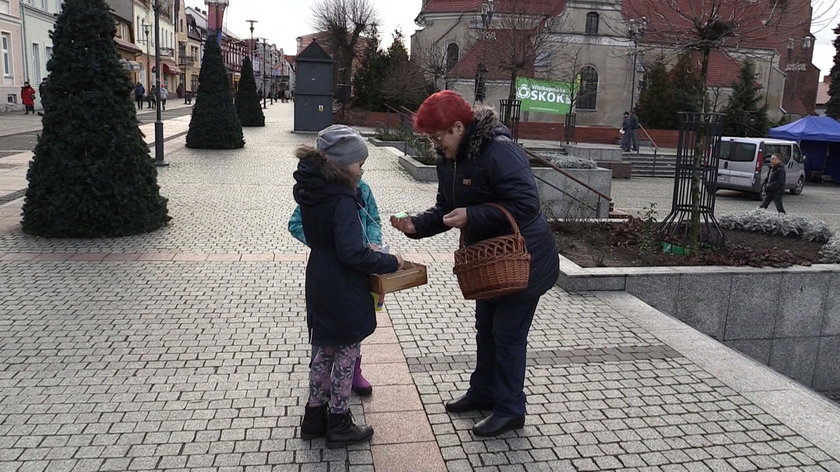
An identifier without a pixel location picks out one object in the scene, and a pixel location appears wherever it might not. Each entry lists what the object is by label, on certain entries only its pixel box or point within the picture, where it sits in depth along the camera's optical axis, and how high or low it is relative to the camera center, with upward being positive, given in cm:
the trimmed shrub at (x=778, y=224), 923 -135
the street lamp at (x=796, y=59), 5681 +579
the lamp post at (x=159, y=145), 1614 -110
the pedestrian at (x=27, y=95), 3231 -12
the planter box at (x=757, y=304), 704 -186
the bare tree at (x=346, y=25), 4697 +555
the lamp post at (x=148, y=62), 5603 +311
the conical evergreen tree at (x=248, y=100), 2895 +9
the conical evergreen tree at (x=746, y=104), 3716 +115
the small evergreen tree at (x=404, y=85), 3738 +134
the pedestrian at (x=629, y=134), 2983 -62
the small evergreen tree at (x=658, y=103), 4012 +105
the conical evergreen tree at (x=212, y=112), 2006 -34
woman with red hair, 361 -53
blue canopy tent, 2664 -46
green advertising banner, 2355 +71
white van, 1980 -105
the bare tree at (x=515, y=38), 2386 +294
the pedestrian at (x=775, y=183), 1523 -127
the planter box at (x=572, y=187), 1327 -142
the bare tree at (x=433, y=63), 4628 +327
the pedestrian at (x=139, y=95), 4365 +17
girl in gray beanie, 345 -79
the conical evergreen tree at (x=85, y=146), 848 -62
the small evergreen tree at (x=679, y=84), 3698 +218
